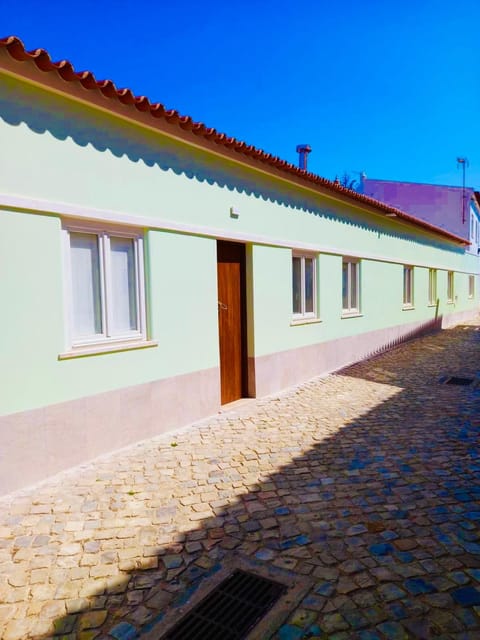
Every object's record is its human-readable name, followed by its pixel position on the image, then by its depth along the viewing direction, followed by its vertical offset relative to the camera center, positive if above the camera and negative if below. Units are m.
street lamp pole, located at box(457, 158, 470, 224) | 24.27 +5.05
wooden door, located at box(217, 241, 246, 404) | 7.31 -0.42
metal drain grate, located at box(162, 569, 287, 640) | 2.57 -1.93
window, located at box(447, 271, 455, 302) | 21.06 +0.12
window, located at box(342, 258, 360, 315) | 11.13 +0.12
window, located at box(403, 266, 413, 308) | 15.41 +0.12
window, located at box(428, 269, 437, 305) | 18.11 +0.12
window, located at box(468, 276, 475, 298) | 25.28 +0.15
